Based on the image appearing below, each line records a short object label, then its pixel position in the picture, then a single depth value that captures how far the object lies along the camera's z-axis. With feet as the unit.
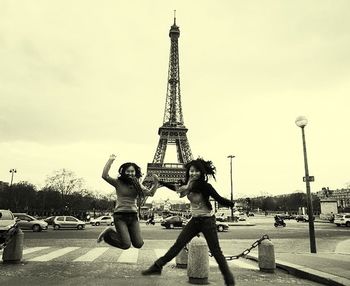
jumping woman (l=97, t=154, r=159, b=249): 19.31
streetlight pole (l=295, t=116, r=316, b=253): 38.77
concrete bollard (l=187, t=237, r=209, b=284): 20.49
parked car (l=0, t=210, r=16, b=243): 46.53
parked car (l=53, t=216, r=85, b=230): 98.89
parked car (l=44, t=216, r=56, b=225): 132.64
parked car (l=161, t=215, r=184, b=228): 101.91
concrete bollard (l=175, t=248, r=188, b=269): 26.17
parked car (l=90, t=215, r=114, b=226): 134.73
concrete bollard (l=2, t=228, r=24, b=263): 27.07
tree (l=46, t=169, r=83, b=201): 182.39
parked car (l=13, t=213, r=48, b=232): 89.61
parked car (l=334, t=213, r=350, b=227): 116.88
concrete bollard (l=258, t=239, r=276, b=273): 25.07
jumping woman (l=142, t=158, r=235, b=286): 17.02
